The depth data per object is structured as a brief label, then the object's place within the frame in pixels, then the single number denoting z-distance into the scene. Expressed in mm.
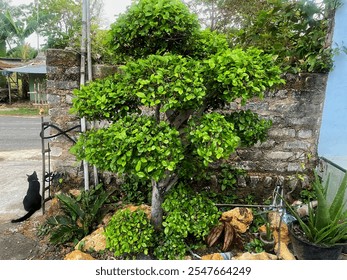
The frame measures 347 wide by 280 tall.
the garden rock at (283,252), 2469
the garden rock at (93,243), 2651
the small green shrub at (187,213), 2396
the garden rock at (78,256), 2409
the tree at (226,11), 5255
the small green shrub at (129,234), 2324
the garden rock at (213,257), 2395
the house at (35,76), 12012
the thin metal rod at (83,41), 3203
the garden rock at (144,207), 3027
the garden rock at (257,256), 2400
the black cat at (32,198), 3447
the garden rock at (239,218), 2808
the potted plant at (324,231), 2363
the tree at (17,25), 13703
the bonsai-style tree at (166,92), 1920
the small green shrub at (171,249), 2412
